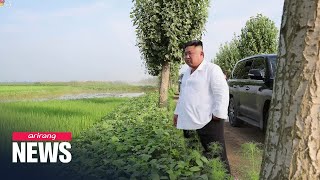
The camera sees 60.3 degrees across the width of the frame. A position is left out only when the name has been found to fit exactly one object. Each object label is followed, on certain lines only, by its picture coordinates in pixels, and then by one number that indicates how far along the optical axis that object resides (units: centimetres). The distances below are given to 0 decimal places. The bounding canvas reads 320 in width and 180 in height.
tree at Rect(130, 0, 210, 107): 889
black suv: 509
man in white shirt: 300
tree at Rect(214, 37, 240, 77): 2274
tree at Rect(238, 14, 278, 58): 1787
